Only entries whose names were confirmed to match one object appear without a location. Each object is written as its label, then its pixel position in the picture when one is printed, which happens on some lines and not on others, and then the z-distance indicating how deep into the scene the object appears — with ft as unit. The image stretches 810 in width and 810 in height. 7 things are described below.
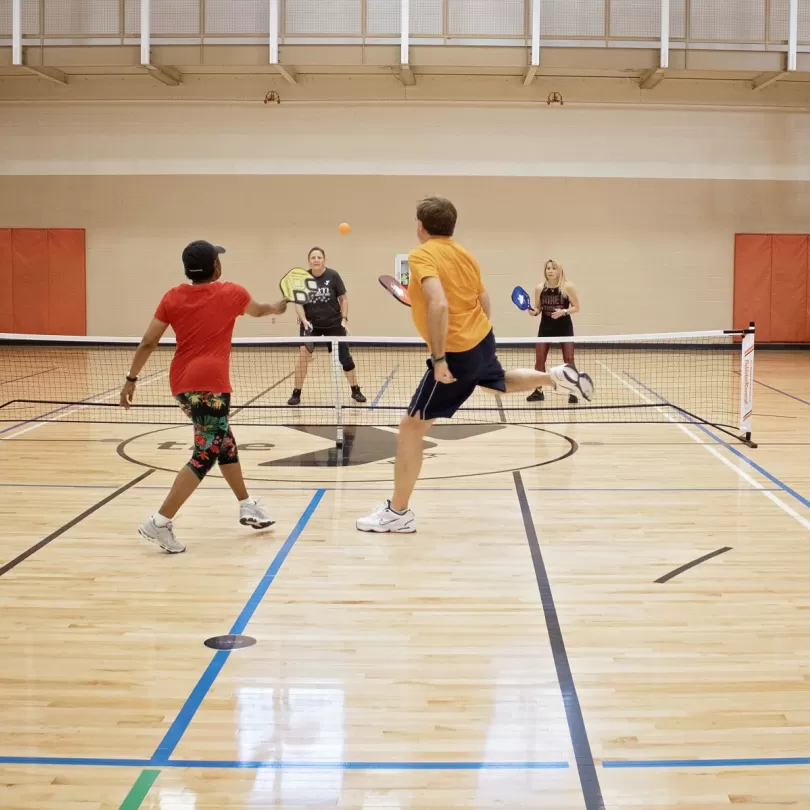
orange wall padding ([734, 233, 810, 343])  67.77
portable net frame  36.55
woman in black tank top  39.75
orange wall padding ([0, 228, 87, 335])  68.80
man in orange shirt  17.62
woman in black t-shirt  38.22
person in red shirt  18.02
